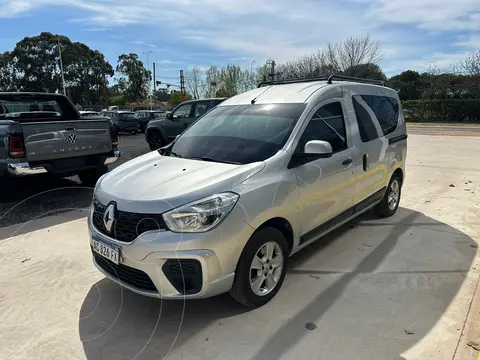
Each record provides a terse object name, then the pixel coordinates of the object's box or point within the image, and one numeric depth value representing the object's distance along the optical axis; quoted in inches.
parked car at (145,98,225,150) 497.7
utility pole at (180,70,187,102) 2170.3
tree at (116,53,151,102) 2778.1
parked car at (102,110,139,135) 927.0
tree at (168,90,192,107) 2447.1
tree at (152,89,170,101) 3349.4
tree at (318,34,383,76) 1350.9
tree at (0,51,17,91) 2219.5
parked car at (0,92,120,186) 209.6
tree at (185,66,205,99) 2180.1
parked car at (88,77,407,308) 101.5
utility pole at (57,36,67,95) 2040.2
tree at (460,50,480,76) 1384.0
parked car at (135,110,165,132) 999.0
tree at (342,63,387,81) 1354.1
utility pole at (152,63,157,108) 2582.2
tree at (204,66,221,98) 2025.1
